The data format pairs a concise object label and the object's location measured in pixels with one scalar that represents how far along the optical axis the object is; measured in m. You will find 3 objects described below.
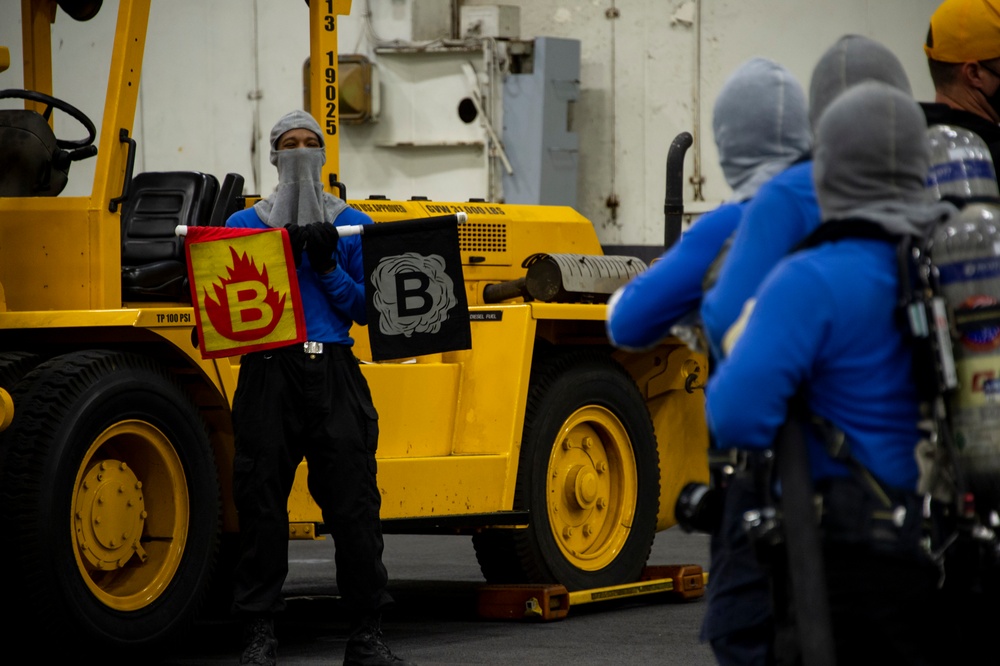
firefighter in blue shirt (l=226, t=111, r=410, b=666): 11.68
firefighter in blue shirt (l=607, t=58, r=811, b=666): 6.64
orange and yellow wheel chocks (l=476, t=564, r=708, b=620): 14.69
